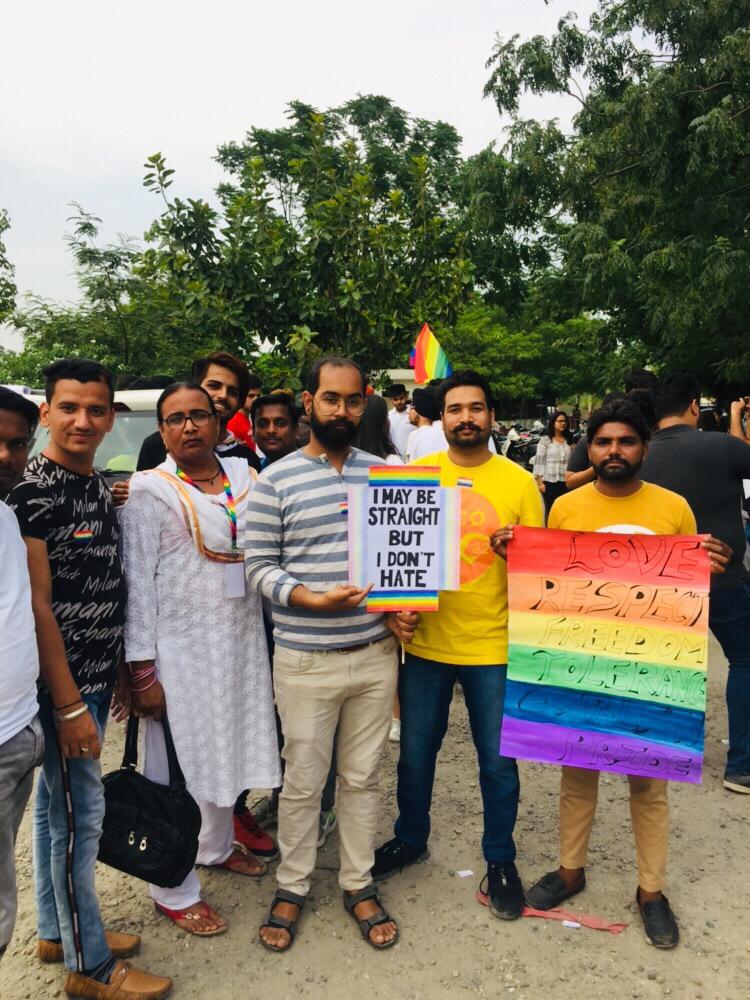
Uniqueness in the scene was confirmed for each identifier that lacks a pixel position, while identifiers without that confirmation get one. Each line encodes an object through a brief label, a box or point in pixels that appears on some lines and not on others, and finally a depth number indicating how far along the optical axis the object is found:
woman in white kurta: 2.89
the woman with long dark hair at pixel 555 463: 12.09
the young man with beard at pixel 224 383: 3.84
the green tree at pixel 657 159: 11.21
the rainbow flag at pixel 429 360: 6.23
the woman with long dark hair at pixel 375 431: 4.71
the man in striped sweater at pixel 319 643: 2.87
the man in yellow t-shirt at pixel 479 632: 3.09
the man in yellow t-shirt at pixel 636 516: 2.97
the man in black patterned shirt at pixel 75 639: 2.39
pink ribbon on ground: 3.01
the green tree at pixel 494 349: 32.47
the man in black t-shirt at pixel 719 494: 3.92
